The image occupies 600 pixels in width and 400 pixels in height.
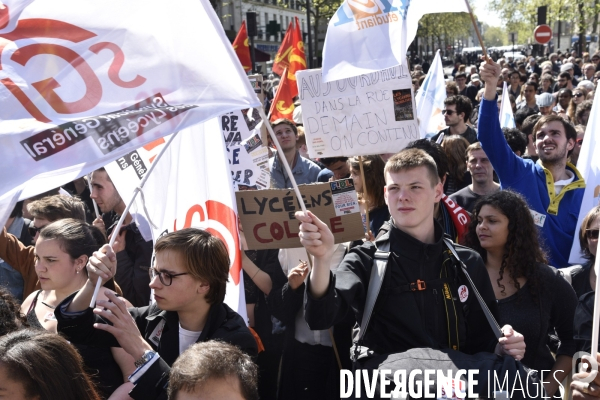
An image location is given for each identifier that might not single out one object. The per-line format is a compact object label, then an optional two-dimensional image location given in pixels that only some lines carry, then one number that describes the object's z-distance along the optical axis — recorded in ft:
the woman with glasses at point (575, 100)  34.73
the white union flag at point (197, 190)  13.21
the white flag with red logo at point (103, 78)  8.23
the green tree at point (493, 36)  478.18
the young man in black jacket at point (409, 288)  8.92
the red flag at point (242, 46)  37.32
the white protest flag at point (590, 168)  14.02
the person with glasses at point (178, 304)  9.64
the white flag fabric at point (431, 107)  28.86
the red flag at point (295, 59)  31.30
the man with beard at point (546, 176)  15.83
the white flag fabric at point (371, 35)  15.70
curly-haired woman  12.09
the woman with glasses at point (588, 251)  12.69
